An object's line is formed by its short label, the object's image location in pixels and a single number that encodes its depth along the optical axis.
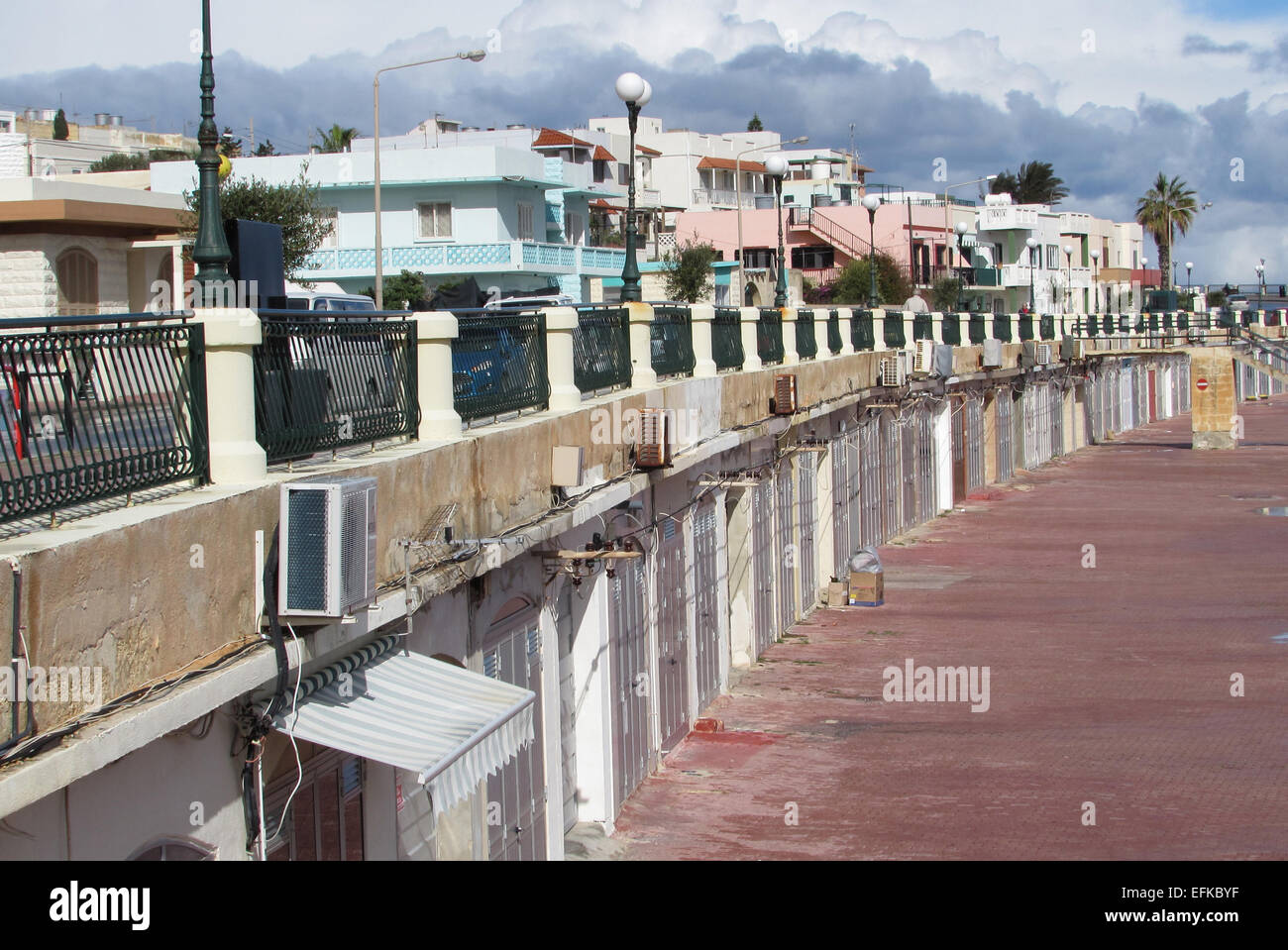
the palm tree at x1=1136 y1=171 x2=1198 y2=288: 104.62
